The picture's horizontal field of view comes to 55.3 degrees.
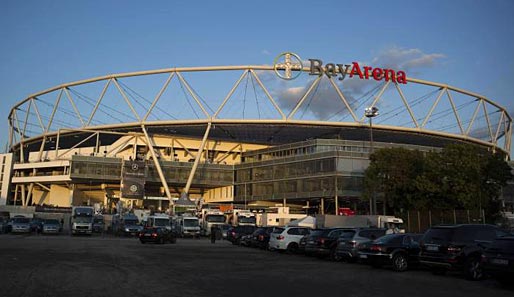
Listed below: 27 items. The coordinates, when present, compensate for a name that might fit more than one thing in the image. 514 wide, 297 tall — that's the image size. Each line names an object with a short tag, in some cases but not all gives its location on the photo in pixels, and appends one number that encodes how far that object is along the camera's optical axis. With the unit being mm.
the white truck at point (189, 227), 50719
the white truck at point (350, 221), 39875
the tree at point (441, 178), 43438
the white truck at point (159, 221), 46188
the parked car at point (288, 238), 29922
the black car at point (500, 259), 13906
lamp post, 47509
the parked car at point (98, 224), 56381
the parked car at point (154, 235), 37781
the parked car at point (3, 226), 53394
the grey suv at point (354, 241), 22891
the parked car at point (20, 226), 51688
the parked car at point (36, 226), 54306
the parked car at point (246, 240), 37250
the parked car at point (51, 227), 52094
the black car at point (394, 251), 19625
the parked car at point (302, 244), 27605
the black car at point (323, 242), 25609
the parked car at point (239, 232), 40125
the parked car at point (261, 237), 34219
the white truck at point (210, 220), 53984
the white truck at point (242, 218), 53562
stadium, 83500
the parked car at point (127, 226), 51469
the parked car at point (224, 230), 50212
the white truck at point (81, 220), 50000
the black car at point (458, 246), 16719
